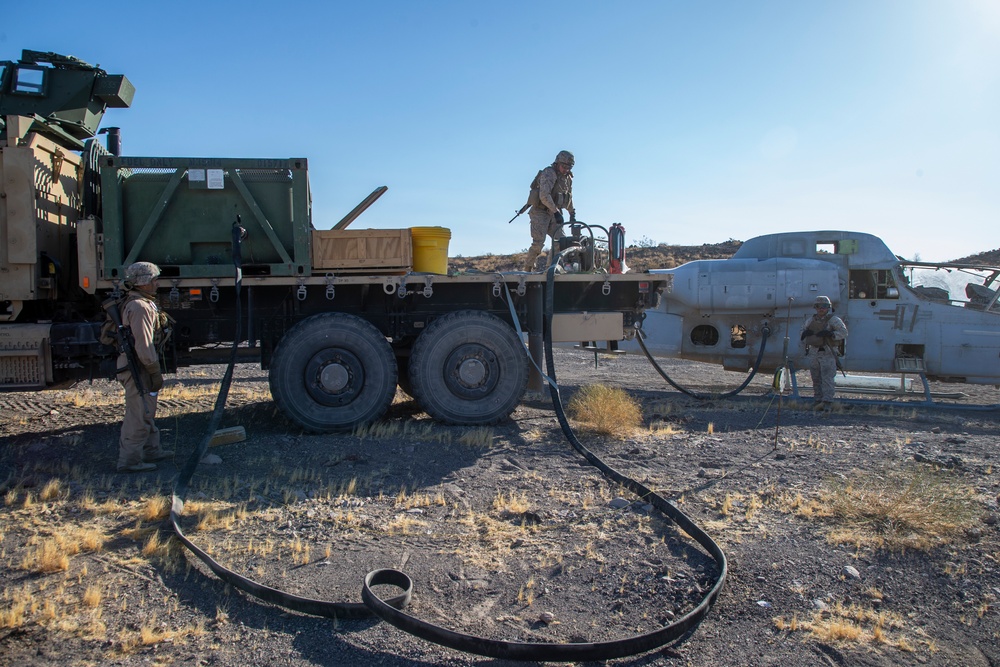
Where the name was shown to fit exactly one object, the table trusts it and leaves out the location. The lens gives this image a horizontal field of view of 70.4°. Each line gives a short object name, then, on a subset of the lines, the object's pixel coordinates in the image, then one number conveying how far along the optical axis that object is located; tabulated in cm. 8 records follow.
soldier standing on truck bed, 916
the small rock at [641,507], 515
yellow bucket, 779
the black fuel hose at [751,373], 1025
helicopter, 1047
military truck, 708
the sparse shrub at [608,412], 757
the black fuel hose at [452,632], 309
